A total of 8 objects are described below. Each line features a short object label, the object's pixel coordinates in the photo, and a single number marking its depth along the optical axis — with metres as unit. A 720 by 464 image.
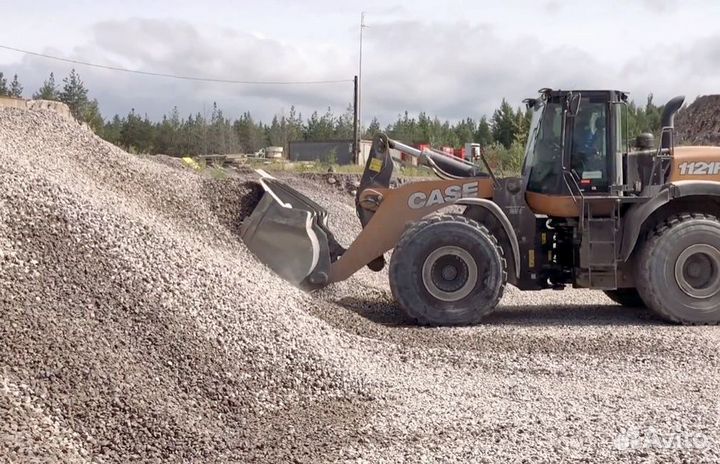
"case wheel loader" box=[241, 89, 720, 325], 9.22
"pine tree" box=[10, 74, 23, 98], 46.14
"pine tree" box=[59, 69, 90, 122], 44.56
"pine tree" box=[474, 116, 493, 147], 49.05
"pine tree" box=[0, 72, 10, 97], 45.84
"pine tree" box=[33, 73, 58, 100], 45.88
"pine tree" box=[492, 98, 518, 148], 42.14
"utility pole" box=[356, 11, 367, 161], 31.45
